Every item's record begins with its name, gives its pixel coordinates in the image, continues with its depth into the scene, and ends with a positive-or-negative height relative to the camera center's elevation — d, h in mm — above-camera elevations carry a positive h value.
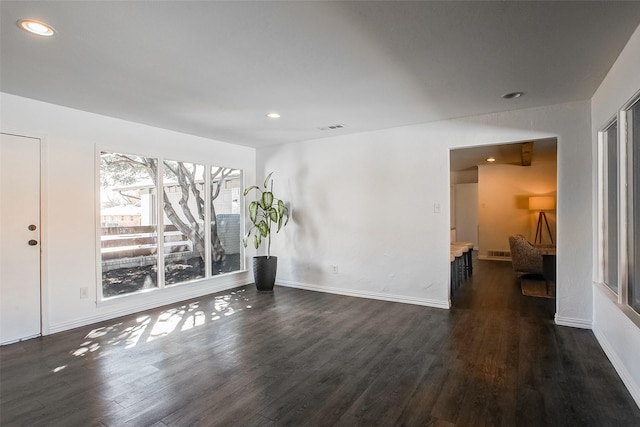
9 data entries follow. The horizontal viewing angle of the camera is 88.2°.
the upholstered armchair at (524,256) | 5508 -747
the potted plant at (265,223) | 5172 -153
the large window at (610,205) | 2887 +62
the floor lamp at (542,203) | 7297 +205
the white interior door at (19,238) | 3156 -221
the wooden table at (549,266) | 4452 -737
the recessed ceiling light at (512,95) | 3225 +1167
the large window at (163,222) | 3998 -108
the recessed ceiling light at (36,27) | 1967 +1155
